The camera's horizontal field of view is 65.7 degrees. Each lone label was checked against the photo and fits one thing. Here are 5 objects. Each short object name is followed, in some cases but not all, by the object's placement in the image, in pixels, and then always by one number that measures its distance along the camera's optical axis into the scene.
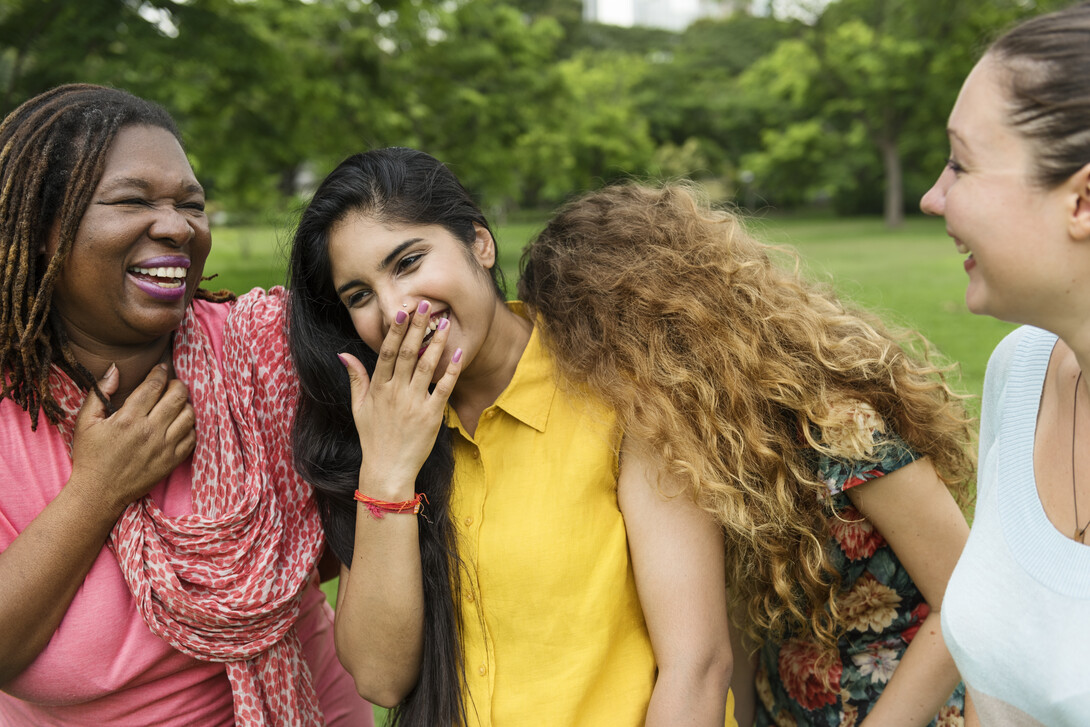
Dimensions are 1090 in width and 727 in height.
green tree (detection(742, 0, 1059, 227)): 28.73
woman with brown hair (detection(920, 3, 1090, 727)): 1.40
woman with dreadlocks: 2.09
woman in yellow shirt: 2.04
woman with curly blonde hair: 2.11
